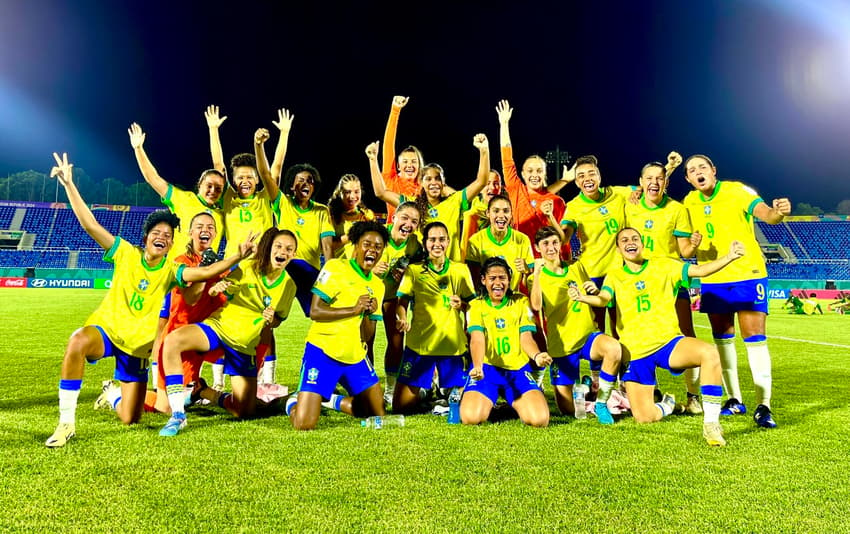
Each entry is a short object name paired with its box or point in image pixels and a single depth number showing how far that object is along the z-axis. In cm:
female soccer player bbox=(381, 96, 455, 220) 568
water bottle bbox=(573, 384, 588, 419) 444
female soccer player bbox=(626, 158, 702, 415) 505
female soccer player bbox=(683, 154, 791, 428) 470
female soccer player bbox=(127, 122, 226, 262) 521
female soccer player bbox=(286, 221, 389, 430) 413
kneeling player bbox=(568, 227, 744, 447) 418
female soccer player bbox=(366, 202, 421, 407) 492
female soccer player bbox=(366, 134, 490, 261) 541
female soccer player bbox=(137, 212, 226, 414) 463
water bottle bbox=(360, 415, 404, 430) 403
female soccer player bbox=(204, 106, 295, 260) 534
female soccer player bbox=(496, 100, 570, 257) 568
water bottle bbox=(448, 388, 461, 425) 427
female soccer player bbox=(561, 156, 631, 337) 528
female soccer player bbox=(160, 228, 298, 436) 433
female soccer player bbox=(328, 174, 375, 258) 586
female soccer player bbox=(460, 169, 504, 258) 628
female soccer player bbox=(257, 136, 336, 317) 550
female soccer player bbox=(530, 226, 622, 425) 478
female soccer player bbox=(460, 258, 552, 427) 425
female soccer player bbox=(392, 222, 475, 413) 474
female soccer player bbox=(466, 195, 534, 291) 514
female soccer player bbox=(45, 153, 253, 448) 393
